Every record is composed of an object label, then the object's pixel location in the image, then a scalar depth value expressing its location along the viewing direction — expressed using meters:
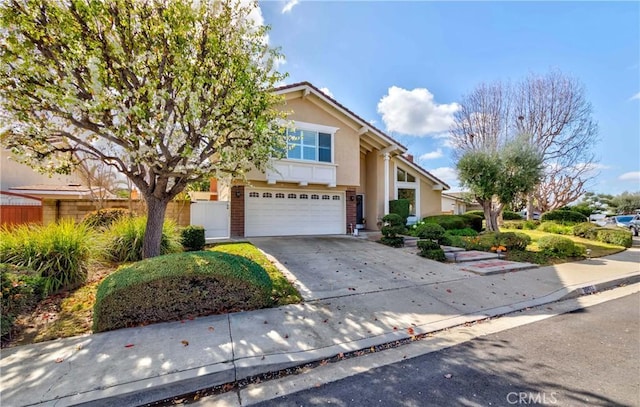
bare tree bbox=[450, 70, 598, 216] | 19.70
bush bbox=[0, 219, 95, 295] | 5.32
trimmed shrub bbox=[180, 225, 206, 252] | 9.11
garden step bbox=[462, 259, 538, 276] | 7.83
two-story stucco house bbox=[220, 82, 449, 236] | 12.71
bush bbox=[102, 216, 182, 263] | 7.53
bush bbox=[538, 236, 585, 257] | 10.38
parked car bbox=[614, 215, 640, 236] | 19.61
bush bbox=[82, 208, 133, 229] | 8.79
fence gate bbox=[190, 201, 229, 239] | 11.73
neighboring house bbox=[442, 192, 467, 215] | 24.10
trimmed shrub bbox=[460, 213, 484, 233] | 18.17
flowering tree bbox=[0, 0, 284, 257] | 5.19
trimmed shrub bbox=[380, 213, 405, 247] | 11.54
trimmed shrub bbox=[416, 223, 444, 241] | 9.87
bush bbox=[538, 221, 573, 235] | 16.05
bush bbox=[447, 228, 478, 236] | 15.55
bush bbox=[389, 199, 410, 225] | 16.34
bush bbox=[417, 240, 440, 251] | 9.62
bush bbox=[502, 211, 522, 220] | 25.92
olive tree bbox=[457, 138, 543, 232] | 12.84
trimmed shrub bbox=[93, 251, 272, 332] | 4.18
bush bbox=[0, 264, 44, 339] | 3.95
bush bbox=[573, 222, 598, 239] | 14.60
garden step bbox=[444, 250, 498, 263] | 9.28
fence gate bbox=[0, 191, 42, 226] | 10.37
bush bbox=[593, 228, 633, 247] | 13.16
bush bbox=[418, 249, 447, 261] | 9.17
